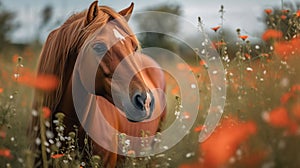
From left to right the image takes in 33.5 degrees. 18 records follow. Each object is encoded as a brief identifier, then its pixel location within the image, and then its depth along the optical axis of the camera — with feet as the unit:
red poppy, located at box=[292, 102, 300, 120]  7.01
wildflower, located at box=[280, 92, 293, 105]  8.30
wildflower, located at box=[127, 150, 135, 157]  13.30
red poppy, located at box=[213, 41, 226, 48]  14.59
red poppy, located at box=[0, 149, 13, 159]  11.98
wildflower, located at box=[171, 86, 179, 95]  19.08
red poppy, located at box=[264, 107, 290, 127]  6.73
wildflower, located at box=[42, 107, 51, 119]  13.61
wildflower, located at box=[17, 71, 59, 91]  12.63
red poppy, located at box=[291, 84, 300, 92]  9.01
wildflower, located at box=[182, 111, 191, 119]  13.05
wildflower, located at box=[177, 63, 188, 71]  19.73
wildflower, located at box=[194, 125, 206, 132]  11.09
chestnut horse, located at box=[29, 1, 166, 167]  13.24
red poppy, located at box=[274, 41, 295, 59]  13.34
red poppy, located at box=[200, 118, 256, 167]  6.76
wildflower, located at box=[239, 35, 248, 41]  14.60
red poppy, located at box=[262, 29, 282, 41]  14.07
